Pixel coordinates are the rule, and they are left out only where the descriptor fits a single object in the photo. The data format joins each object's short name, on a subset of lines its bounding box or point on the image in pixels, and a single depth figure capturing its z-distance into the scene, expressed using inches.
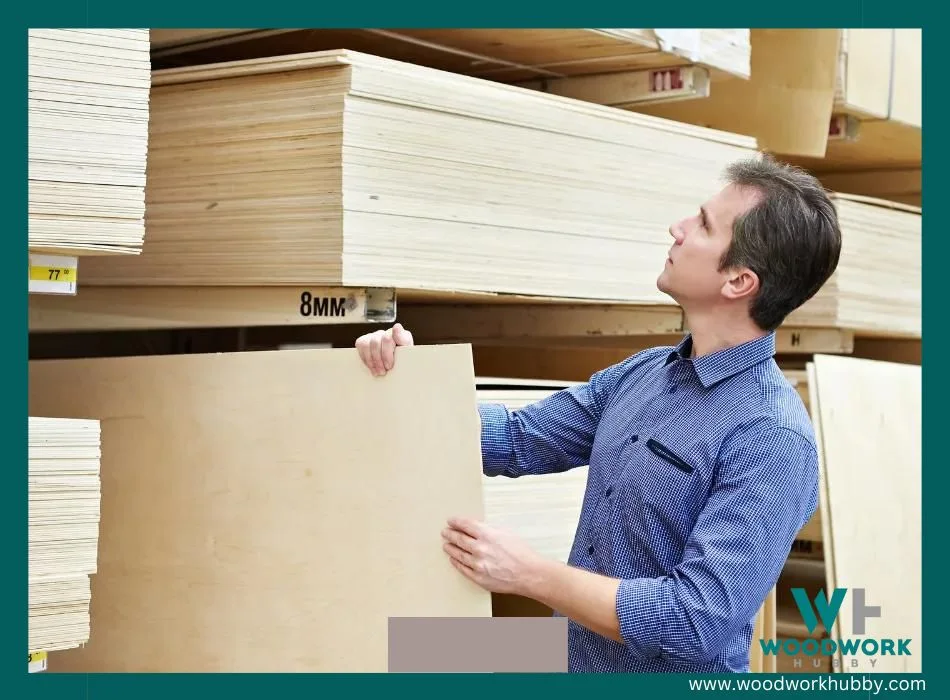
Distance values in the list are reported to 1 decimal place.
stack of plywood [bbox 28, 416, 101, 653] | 98.0
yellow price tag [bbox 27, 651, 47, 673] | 99.2
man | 87.6
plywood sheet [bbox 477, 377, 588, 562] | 127.3
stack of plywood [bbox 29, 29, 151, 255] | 98.9
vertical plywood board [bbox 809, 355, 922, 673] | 161.5
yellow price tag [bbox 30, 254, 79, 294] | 101.7
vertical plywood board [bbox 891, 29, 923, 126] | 189.2
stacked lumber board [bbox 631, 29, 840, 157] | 176.2
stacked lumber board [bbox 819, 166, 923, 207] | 224.5
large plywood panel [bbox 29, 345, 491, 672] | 99.0
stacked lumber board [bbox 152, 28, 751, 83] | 138.0
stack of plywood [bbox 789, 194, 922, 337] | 180.5
